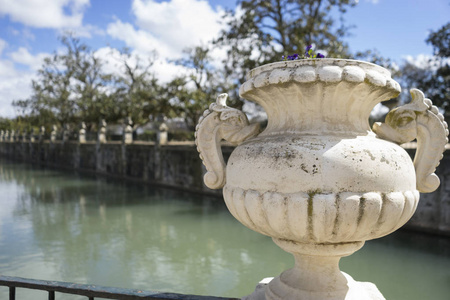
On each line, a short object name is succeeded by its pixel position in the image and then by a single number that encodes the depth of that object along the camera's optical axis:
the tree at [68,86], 29.33
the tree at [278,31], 13.53
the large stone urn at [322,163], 1.64
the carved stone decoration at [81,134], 23.60
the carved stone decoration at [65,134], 26.05
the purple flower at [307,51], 2.07
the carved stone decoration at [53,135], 28.08
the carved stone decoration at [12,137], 38.50
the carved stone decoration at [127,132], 17.91
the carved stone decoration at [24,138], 34.31
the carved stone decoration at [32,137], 32.56
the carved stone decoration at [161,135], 15.20
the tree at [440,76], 14.31
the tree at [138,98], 22.58
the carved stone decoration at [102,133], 20.65
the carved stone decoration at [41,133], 31.03
